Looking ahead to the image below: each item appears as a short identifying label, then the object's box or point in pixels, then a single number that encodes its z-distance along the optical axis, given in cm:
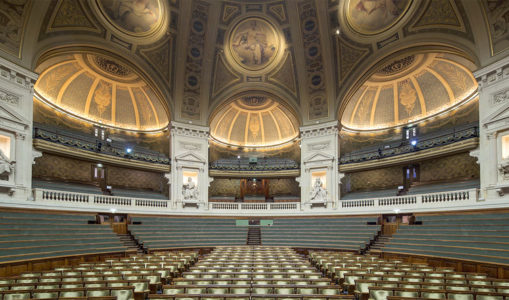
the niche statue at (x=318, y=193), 2307
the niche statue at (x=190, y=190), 2330
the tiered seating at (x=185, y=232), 1844
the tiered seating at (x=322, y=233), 1822
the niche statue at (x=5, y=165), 1399
